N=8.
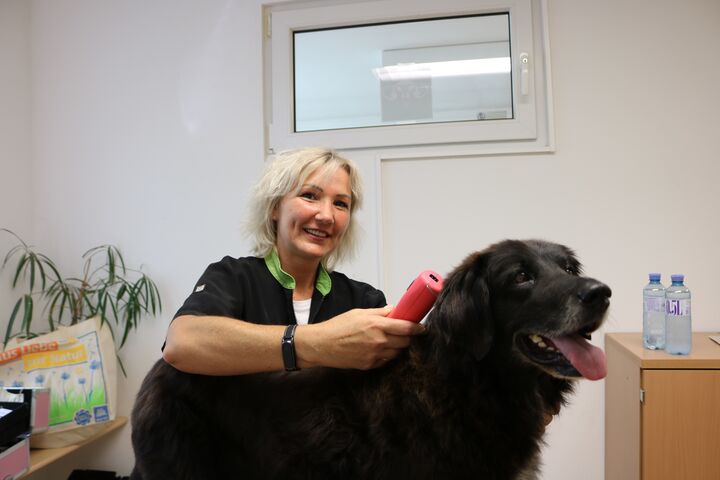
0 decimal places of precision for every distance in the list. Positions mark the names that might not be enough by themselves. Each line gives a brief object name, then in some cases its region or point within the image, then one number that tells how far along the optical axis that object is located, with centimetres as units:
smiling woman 99
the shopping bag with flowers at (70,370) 227
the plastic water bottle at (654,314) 207
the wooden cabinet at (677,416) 182
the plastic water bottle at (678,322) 194
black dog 89
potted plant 265
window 247
